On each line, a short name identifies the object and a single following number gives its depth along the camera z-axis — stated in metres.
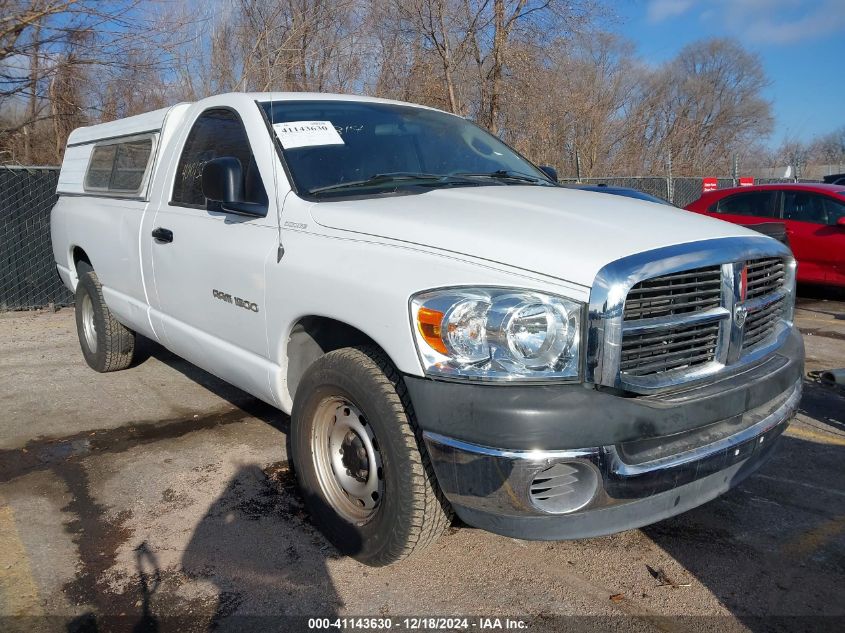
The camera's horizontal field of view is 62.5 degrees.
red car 9.15
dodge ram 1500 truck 2.34
